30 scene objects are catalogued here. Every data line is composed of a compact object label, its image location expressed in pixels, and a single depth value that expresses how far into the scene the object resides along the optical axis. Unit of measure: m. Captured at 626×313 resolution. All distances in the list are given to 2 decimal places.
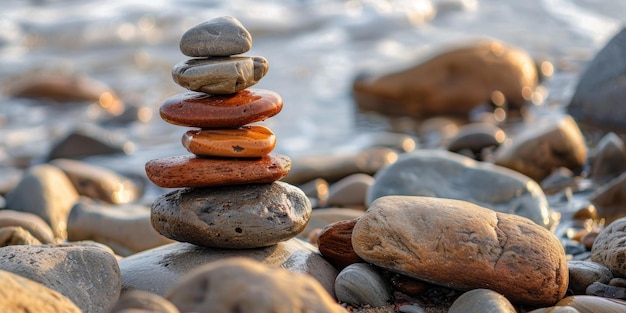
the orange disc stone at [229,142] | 4.40
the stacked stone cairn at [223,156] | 4.41
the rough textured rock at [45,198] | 7.36
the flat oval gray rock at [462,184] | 6.43
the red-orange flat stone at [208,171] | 4.41
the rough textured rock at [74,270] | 3.97
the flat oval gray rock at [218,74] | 4.38
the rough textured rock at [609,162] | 8.00
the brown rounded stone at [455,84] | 11.54
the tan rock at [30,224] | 6.12
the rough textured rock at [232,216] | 4.41
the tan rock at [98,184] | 8.62
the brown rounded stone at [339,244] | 4.58
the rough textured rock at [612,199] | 6.91
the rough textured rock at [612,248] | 4.41
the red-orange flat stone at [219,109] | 4.41
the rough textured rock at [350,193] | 7.65
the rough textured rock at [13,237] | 5.28
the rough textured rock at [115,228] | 6.32
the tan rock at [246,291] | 2.45
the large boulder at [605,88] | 9.87
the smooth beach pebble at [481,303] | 3.81
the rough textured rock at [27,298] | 2.88
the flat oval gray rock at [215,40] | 4.42
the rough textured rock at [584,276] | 4.33
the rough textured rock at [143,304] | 2.46
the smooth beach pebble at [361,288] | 4.16
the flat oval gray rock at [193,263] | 4.42
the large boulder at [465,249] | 4.07
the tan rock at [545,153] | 8.25
